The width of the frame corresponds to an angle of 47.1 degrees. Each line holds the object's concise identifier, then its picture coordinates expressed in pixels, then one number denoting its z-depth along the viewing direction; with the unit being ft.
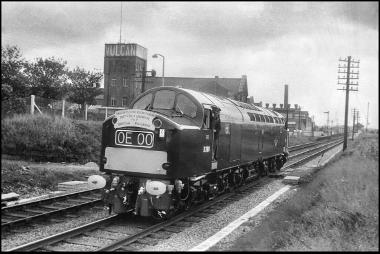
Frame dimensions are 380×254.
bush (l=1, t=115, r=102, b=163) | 25.55
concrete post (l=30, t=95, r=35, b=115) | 46.43
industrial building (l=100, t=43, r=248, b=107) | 195.31
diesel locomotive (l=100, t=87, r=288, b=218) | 32.35
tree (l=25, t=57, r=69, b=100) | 102.15
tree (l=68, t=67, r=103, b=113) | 123.31
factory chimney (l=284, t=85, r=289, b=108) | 207.62
